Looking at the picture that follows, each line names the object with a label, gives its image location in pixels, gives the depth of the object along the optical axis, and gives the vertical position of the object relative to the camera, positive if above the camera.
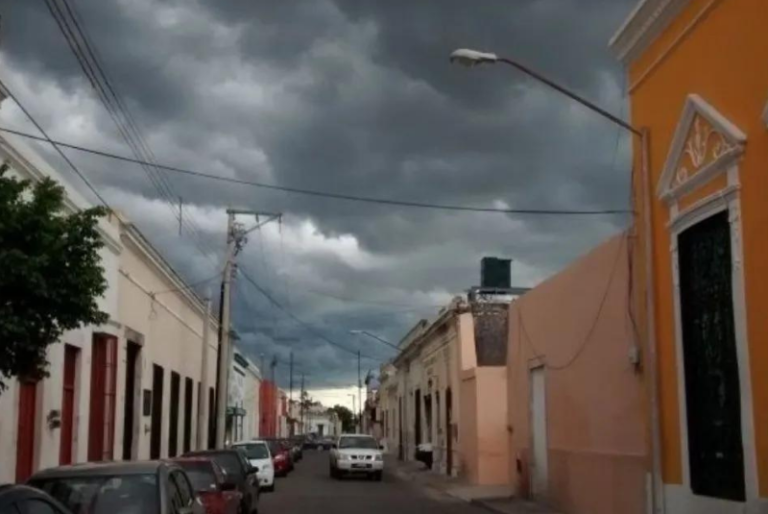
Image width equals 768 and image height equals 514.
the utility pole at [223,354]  40.28 +2.79
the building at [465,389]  38.09 +1.64
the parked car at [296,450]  62.35 -1.07
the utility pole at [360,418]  137.65 +1.81
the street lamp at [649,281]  17.23 +2.32
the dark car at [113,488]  10.32 -0.50
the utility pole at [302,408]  170.75 +3.68
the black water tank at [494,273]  52.05 +7.27
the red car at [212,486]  16.36 -0.79
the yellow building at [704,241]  13.81 +2.59
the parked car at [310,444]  109.24 -1.15
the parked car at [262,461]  34.16 -0.87
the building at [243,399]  65.56 +2.32
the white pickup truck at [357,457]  44.25 -0.99
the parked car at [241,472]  20.97 -0.75
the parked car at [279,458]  45.02 -1.03
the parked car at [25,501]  6.22 -0.39
